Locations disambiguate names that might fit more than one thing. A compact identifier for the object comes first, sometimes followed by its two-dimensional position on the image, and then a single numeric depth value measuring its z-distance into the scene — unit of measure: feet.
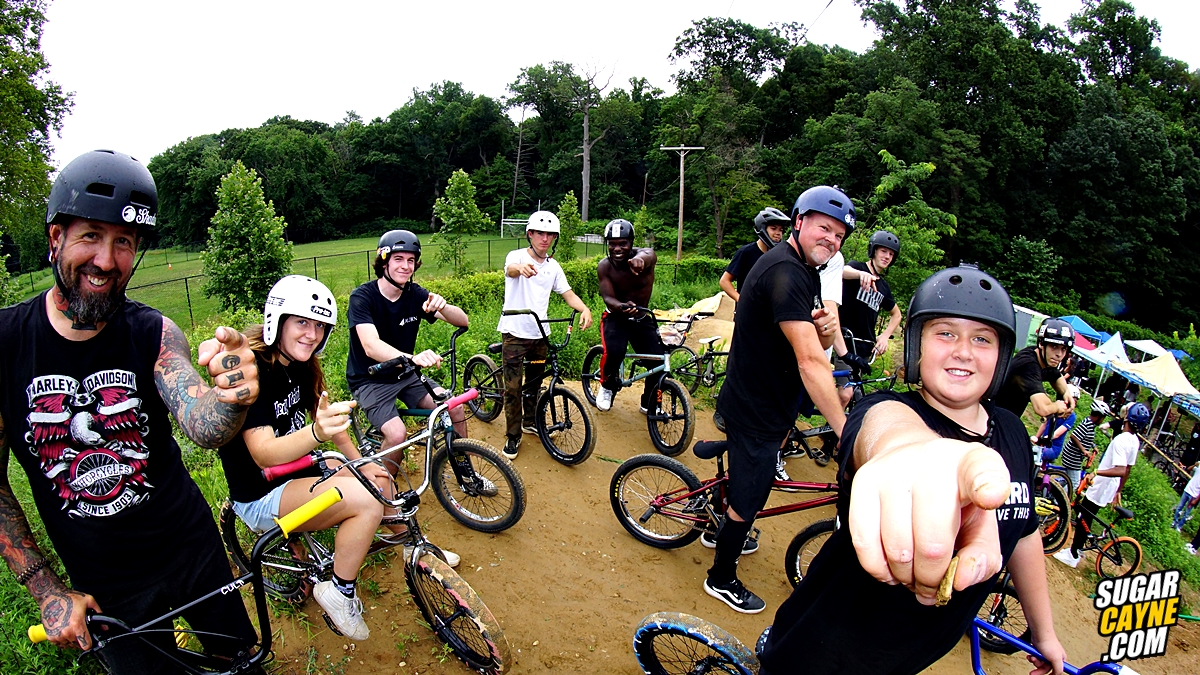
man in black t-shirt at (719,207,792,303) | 19.01
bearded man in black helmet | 6.51
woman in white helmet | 8.67
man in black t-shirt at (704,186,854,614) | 9.37
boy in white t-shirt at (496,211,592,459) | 16.70
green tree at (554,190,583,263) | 72.38
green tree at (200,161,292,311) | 47.32
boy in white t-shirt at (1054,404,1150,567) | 17.93
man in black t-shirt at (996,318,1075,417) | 14.16
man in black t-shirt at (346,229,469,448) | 12.80
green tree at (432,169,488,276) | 67.72
